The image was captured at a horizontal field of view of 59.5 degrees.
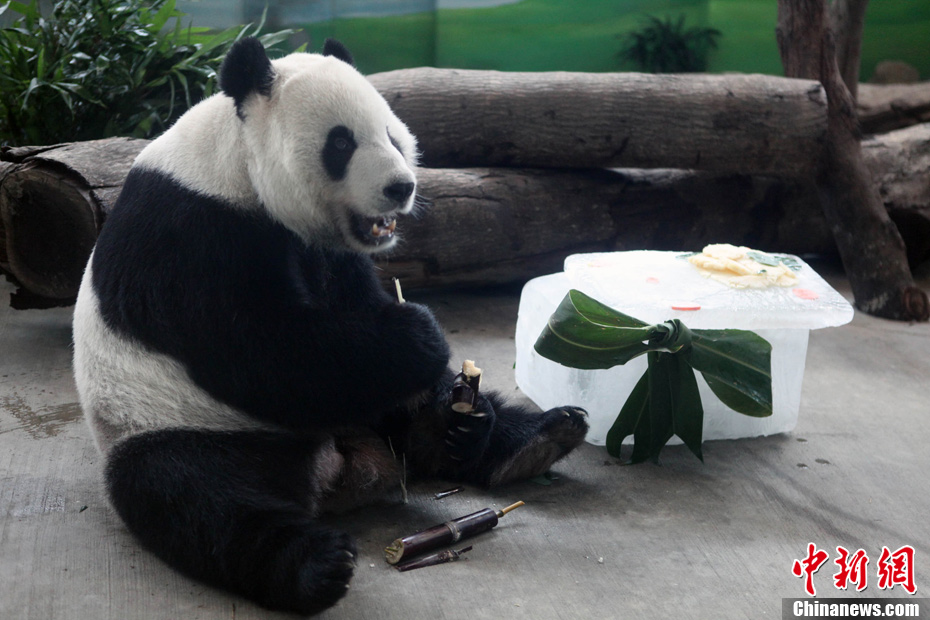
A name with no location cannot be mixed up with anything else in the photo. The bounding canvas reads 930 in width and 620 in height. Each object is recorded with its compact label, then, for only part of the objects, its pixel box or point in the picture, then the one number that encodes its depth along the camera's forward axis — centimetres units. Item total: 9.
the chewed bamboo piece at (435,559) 218
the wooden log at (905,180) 527
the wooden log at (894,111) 730
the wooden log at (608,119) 452
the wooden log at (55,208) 351
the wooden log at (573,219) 431
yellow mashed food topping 300
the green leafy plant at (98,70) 466
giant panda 203
